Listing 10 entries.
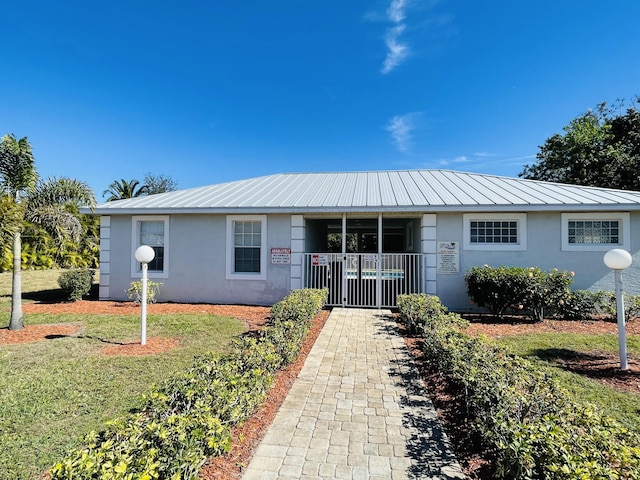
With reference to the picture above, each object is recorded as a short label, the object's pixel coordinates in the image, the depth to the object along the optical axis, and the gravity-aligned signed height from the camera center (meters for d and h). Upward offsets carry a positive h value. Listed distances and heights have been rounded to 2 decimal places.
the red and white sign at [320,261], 9.87 -0.11
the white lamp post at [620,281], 5.07 -0.35
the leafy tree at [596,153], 21.72 +7.70
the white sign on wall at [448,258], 9.48 -0.01
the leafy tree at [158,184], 39.97 +9.02
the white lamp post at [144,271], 6.00 -0.27
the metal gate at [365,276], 9.79 -0.56
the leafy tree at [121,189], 32.34 +6.65
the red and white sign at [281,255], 10.08 +0.05
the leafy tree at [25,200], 7.17 +1.35
